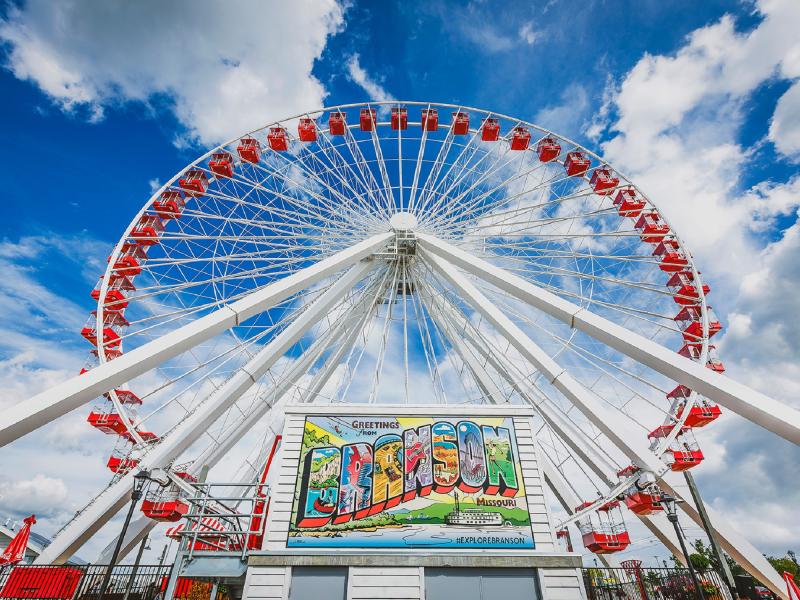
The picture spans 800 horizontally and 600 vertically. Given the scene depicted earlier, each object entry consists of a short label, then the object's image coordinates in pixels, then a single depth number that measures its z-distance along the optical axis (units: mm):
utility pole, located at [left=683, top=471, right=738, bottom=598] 14923
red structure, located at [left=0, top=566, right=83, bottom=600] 11508
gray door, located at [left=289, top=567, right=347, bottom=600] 8711
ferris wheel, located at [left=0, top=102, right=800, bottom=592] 13867
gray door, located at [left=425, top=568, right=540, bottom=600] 8750
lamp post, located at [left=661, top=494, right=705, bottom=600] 12991
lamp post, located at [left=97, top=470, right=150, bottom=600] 12203
